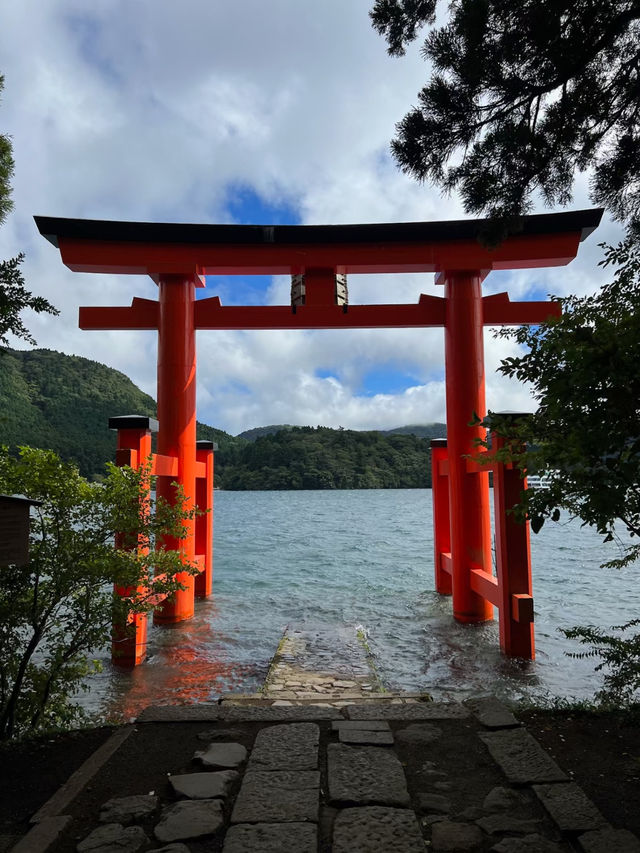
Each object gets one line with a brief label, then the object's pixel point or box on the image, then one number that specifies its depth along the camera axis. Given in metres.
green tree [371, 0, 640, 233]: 2.80
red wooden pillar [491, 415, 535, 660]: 5.49
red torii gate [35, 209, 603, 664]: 6.97
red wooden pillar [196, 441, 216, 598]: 8.74
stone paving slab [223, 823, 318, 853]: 1.96
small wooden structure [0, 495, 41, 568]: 2.37
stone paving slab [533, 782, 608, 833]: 2.06
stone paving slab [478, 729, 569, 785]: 2.46
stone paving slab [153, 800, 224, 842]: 2.07
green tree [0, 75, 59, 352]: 2.91
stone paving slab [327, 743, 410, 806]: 2.31
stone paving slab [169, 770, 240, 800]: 2.36
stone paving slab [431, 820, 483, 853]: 1.99
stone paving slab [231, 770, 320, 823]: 2.18
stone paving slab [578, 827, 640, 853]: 1.90
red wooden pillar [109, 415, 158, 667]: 5.52
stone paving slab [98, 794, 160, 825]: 2.22
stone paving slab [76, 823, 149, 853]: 2.01
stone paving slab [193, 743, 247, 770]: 2.65
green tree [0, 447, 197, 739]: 3.37
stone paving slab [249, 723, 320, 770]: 2.63
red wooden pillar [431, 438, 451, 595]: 8.70
